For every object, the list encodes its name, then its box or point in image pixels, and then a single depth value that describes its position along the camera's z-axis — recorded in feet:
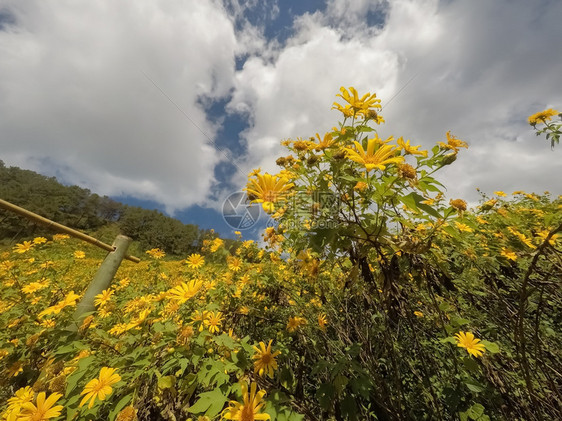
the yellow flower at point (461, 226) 4.84
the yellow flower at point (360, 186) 3.74
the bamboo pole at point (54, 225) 4.92
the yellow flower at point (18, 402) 3.40
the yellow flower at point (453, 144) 4.06
